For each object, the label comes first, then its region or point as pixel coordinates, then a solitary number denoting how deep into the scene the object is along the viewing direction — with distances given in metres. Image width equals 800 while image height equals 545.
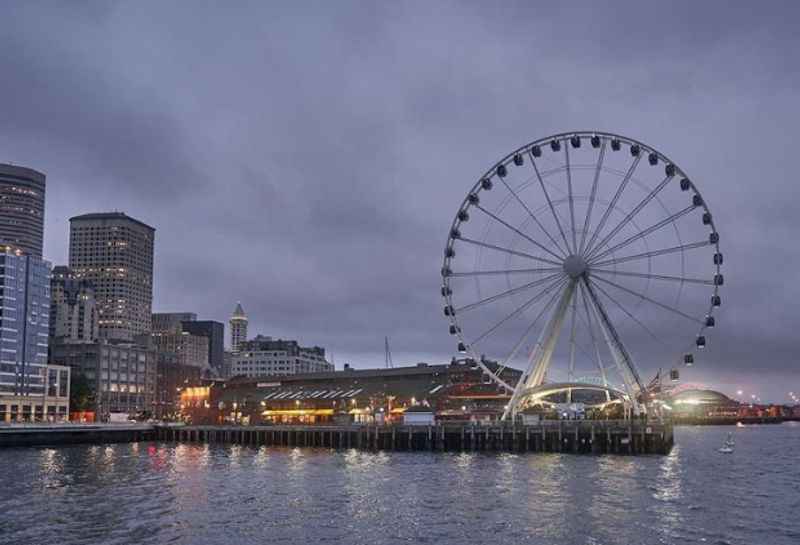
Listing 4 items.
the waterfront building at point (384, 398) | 165.62
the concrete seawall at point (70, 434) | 141.38
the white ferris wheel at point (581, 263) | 94.25
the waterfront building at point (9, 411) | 195.62
